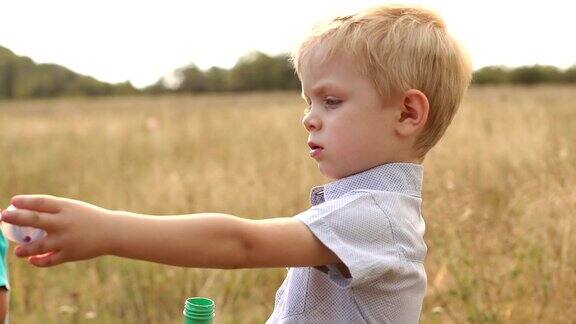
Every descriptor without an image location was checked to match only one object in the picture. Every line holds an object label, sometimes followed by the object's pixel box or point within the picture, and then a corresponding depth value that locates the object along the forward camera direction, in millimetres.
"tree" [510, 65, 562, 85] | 39375
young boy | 1329
